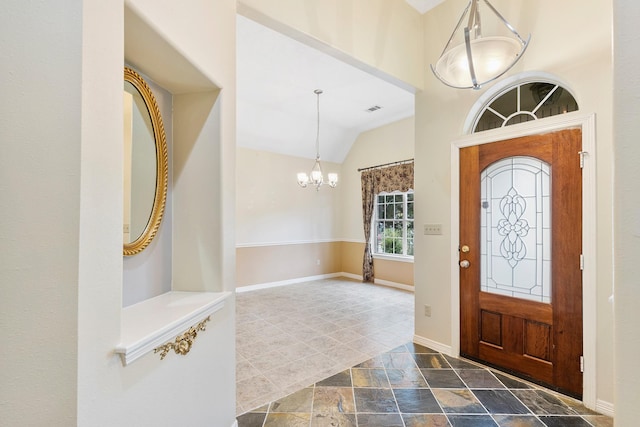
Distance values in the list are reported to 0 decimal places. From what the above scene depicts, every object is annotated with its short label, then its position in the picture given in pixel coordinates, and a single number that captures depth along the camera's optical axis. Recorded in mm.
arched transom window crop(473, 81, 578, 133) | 2338
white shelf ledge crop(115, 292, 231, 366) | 1021
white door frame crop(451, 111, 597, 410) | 2070
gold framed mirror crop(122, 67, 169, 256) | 1438
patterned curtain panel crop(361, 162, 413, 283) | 5688
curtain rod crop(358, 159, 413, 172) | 5588
